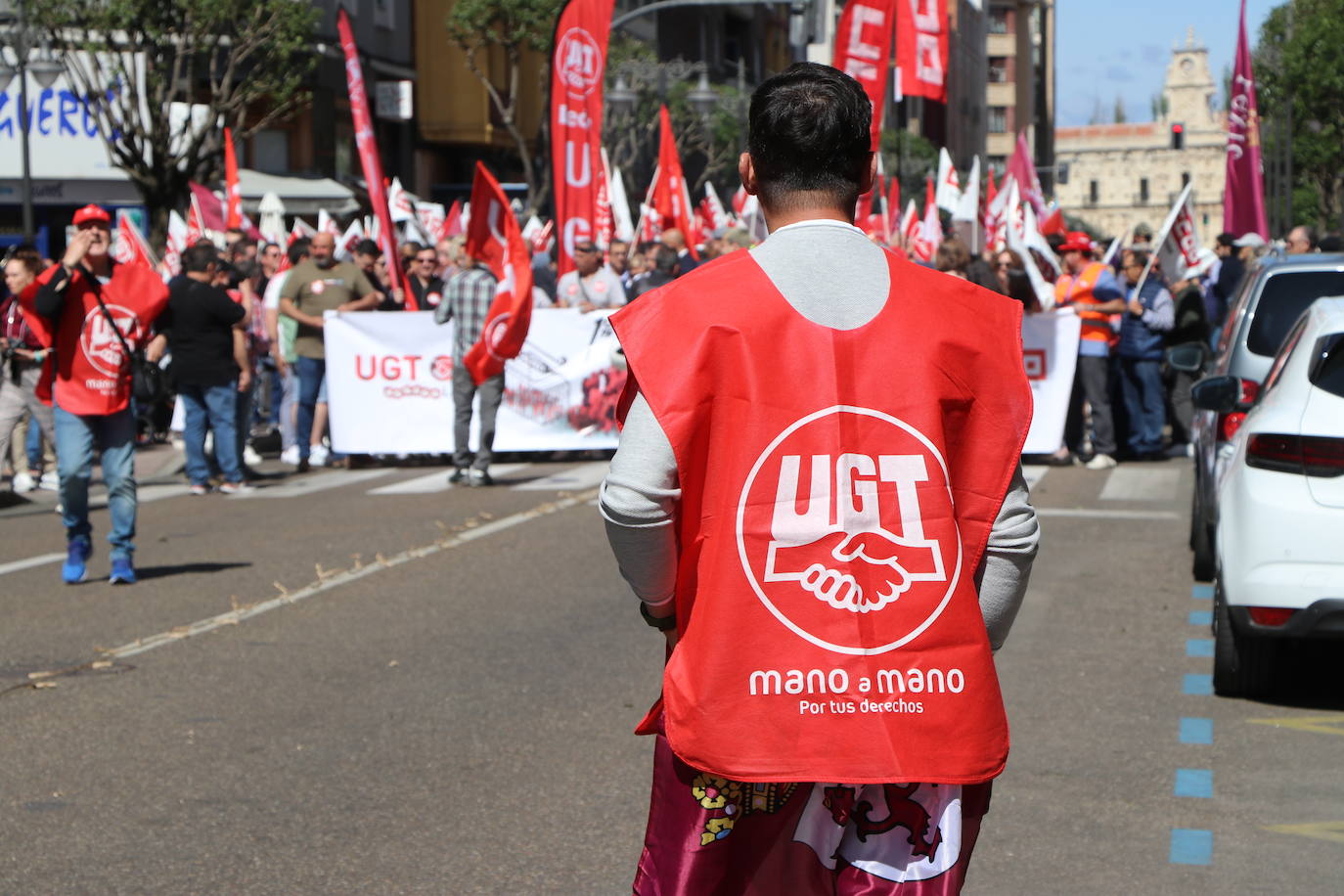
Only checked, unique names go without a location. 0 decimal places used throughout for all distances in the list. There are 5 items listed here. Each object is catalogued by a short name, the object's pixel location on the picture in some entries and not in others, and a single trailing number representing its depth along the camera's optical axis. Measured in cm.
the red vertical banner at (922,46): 2333
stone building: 18975
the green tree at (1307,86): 6041
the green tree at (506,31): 4494
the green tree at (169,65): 3256
